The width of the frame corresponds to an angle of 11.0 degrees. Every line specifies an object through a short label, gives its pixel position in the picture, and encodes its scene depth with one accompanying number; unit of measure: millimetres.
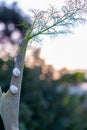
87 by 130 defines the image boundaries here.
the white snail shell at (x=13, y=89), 1021
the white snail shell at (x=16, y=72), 1026
